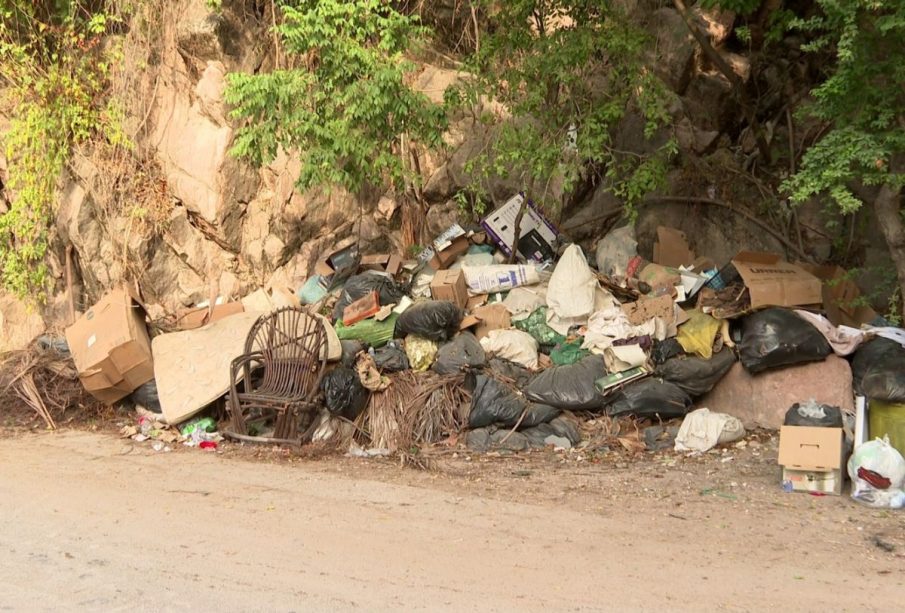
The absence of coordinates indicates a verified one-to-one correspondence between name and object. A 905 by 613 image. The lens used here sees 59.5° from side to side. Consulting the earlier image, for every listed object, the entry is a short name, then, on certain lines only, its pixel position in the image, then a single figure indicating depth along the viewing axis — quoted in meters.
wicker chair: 6.05
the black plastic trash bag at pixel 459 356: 6.47
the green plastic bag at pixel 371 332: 6.98
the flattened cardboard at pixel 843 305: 6.79
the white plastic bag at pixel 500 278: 7.38
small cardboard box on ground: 4.63
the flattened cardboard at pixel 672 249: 7.91
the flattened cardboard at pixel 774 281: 6.17
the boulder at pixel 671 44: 8.66
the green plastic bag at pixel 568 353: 6.51
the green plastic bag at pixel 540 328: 6.84
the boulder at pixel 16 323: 10.00
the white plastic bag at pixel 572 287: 6.83
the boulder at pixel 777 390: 5.93
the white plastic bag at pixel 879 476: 4.46
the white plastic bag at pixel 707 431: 5.77
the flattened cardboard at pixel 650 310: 6.60
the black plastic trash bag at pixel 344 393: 6.23
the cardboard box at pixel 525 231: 8.06
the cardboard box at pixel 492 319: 7.00
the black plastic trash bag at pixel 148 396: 6.87
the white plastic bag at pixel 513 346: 6.60
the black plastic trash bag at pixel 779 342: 5.93
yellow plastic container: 4.98
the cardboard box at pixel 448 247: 7.97
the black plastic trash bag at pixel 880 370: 5.03
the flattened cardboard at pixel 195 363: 6.42
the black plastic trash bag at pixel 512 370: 6.43
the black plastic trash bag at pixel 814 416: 4.94
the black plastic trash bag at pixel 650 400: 6.07
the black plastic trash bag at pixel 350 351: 6.70
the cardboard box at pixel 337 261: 8.40
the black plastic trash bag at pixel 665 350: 6.28
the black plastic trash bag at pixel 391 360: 6.62
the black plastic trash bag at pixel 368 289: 7.48
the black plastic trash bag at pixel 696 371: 6.17
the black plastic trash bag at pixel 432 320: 6.69
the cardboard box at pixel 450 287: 7.14
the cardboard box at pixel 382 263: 8.06
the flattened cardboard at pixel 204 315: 7.84
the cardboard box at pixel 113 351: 6.79
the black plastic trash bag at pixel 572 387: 6.11
